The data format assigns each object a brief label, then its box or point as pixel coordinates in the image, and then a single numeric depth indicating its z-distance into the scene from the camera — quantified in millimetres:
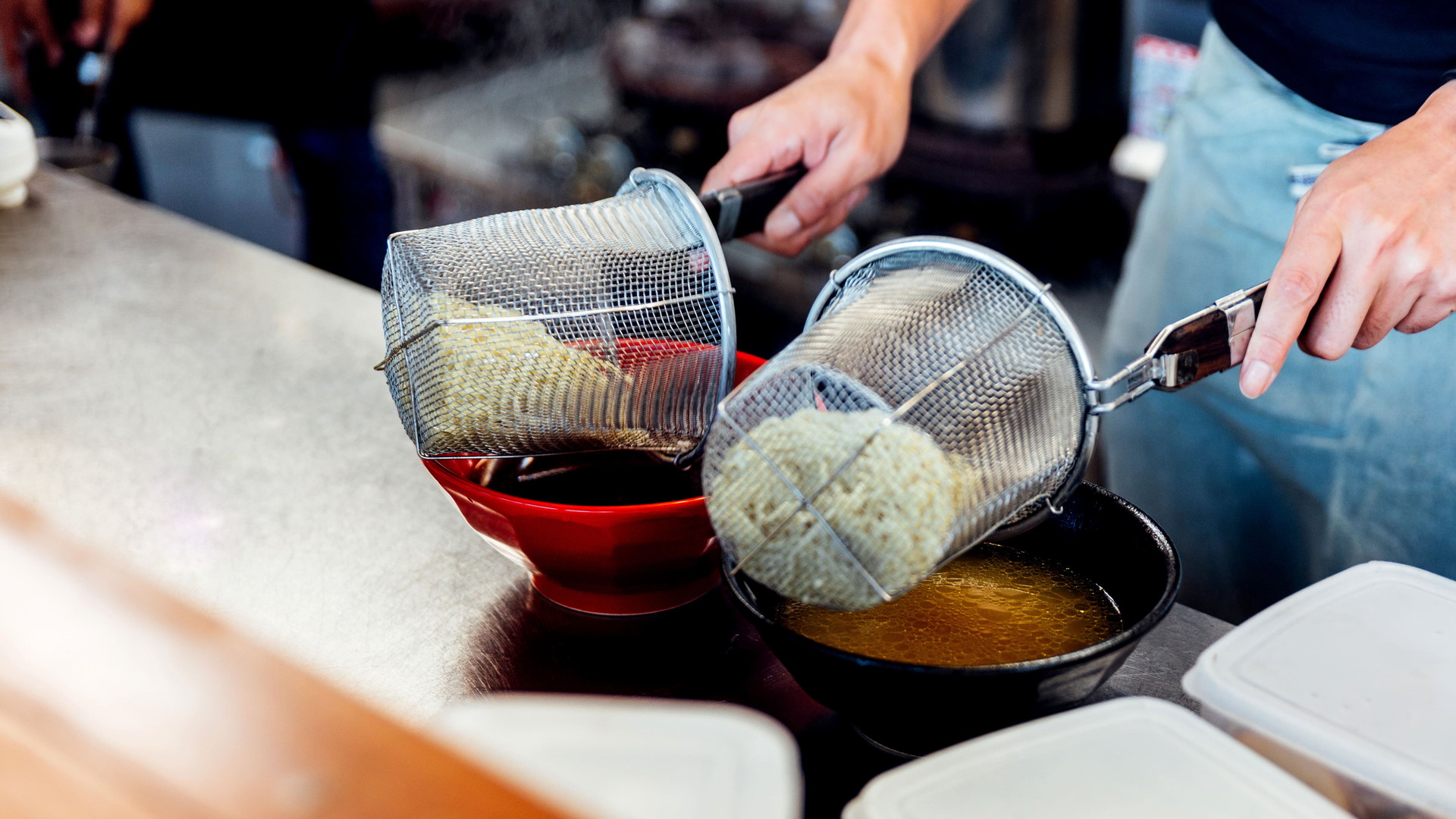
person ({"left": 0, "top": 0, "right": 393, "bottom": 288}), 2668
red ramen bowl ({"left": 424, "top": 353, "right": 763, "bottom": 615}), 835
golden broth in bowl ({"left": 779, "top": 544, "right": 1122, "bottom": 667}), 800
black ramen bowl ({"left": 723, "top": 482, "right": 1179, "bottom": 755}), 675
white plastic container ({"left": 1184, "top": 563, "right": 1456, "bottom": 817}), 643
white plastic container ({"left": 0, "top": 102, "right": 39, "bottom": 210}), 1678
